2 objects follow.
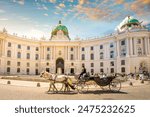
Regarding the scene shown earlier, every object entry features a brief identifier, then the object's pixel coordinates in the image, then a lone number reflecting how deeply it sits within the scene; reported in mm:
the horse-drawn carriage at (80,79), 11562
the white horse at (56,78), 11539
